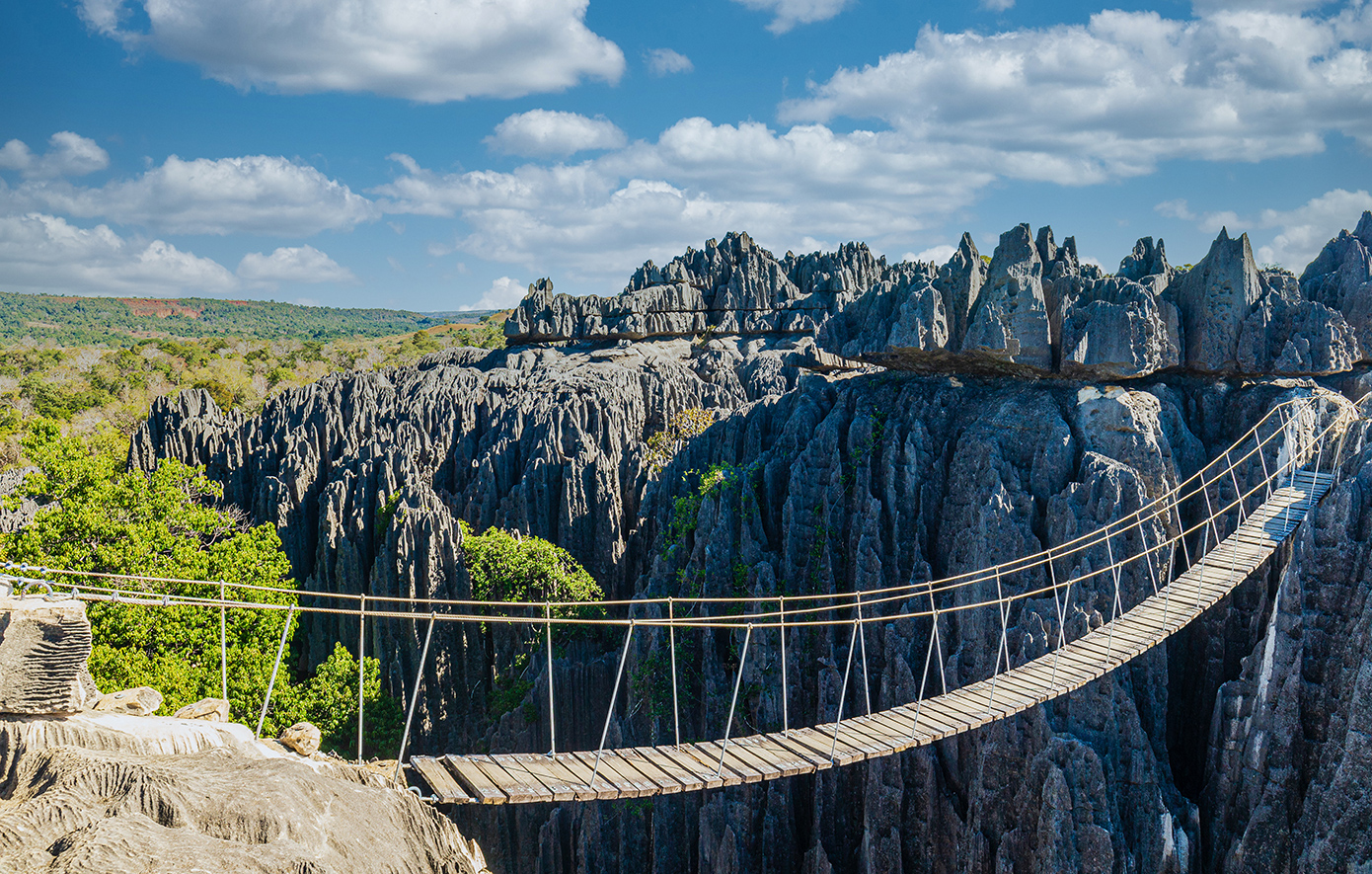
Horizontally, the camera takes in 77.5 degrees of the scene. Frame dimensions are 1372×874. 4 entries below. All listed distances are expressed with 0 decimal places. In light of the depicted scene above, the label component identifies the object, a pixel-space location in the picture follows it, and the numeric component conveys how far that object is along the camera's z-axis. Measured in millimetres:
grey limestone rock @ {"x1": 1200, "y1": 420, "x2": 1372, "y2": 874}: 13117
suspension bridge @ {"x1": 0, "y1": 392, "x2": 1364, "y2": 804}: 9949
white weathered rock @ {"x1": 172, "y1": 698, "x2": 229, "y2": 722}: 8641
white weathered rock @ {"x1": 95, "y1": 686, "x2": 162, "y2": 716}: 8071
